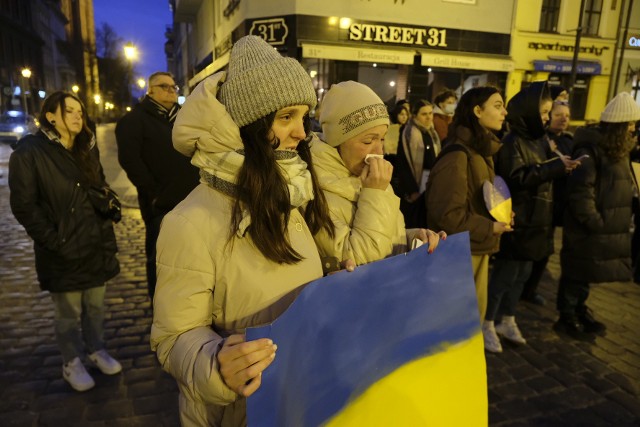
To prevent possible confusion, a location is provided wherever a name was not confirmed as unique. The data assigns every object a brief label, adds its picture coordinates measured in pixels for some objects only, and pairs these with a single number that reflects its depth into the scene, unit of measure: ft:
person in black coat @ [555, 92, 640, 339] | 13.44
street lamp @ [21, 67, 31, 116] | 171.75
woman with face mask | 22.00
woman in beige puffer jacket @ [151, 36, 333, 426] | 4.51
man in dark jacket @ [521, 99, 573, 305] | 16.70
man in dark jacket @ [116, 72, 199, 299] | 13.78
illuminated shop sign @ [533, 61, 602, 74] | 64.39
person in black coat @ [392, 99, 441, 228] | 18.70
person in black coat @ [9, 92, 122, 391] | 10.02
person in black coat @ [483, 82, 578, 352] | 12.60
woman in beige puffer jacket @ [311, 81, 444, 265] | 5.94
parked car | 87.25
